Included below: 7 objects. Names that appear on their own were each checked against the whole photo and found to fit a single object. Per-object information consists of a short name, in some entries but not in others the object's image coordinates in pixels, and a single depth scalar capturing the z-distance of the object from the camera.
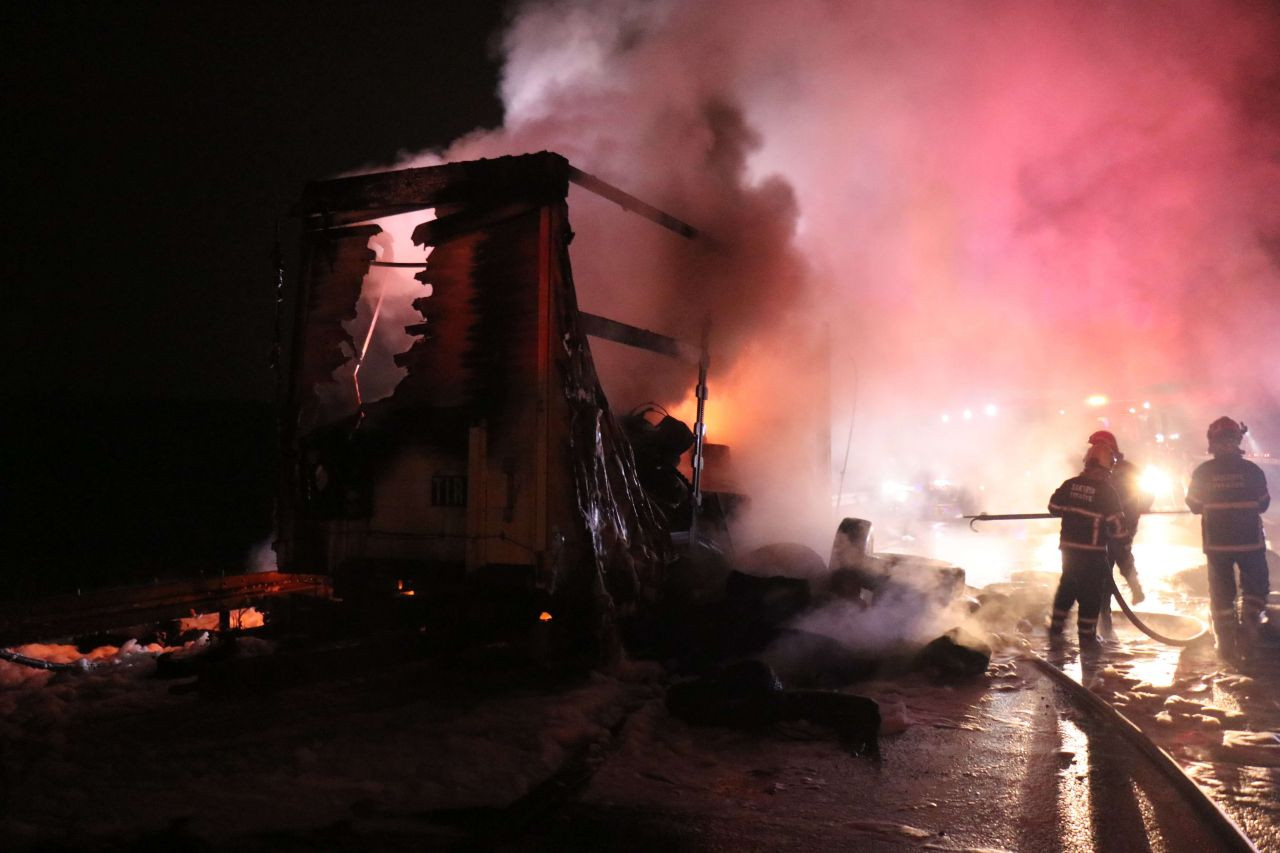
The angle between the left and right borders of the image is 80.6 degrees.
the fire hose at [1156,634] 6.08
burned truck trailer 4.80
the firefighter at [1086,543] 6.25
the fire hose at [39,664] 4.66
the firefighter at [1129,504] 7.65
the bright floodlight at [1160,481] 18.11
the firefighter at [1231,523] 5.95
